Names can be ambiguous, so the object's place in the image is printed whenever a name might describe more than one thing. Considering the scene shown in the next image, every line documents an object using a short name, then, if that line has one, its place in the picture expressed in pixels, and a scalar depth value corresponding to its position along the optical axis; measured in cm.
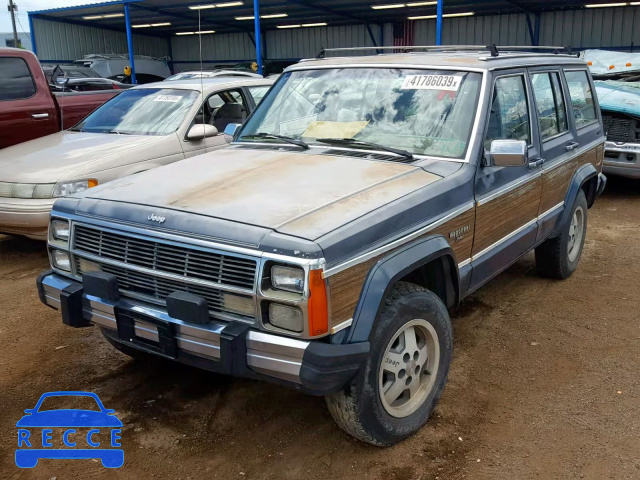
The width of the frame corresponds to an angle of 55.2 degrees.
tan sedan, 563
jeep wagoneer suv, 258
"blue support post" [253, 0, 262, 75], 1877
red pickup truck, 722
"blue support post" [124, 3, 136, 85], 2150
